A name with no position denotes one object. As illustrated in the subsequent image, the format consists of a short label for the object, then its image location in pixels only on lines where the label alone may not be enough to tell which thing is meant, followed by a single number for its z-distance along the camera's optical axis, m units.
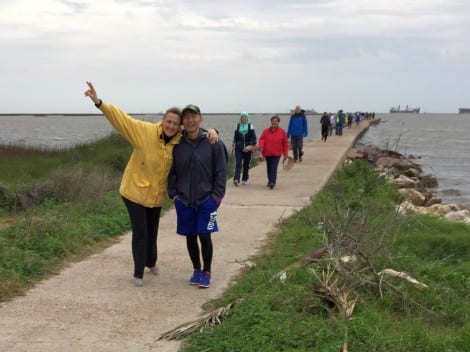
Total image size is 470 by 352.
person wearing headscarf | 11.66
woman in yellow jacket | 5.26
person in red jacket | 11.46
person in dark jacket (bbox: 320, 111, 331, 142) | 28.45
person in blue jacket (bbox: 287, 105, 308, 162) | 15.40
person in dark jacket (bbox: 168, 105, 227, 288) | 5.26
